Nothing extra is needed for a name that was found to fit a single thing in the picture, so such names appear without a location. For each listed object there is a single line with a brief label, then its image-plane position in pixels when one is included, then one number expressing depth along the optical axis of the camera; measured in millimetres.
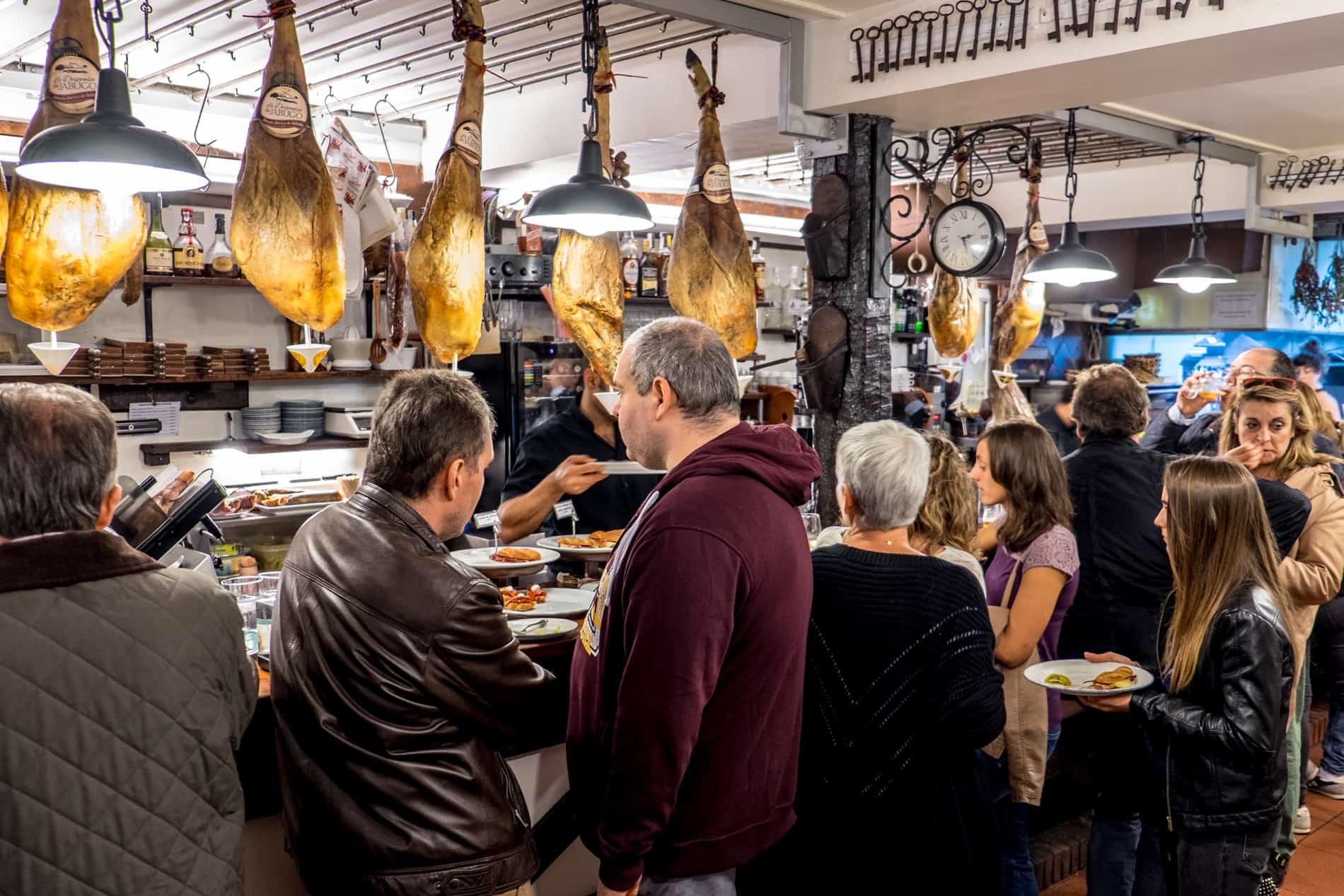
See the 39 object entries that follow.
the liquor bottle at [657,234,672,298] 7934
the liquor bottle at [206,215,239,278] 6469
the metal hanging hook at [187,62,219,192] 5436
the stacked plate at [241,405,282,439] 6852
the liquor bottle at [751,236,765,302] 7286
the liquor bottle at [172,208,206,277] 6391
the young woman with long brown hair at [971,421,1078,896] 3174
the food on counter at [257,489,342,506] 6426
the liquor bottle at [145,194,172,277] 6227
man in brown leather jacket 2037
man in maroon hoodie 1943
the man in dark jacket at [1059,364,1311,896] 3879
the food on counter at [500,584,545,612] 3084
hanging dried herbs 8594
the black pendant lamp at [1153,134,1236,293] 6281
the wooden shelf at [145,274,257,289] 6287
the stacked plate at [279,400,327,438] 6973
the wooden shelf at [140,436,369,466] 6582
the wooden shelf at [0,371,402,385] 6105
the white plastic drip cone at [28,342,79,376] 2686
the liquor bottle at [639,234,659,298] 7879
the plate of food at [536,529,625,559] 3523
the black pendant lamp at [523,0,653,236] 3174
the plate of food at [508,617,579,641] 2855
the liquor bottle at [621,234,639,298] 7625
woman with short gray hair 2289
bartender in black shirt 4402
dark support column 4340
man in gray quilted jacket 1630
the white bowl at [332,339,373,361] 6996
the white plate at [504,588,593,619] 3023
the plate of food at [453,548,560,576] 3334
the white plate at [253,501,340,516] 6133
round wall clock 4438
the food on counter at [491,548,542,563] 3416
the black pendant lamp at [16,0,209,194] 2189
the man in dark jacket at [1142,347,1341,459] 5527
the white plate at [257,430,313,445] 6848
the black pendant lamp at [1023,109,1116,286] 5262
